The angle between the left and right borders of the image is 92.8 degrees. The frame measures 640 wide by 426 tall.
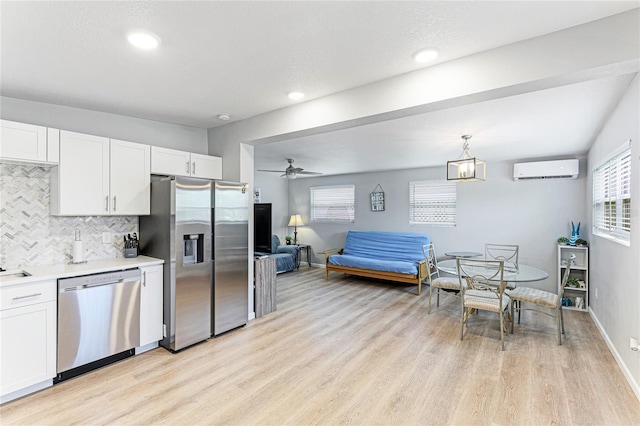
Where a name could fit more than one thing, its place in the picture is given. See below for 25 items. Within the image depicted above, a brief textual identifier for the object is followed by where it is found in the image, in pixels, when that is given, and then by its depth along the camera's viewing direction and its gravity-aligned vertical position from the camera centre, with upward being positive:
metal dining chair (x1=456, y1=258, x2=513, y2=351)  3.29 -0.89
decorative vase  4.64 -0.32
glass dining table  3.41 -0.73
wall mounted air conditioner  4.80 +0.71
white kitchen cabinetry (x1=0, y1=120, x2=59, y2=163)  2.41 +0.55
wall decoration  6.90 +0.28
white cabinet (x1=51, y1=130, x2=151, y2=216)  2.74 +0.32
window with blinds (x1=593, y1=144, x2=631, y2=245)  2.72 +0.17
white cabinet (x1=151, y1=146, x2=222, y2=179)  3.36 +0.55
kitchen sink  2.49 -0.53
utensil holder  3.21 -0.45
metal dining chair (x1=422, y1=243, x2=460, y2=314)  4.12 -0.98
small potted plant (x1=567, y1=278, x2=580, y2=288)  4.51 -1.03
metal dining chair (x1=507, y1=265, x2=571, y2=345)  3.26 -0.96
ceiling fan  5.30 +0.70
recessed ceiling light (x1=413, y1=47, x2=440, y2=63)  2.02 +1.07
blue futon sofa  5.54 -0.92
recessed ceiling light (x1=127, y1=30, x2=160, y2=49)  1.84 +1.07
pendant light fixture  3.47 +0.51
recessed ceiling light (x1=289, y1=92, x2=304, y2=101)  2.79 +1.08
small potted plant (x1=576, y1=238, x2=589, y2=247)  4.53 -0.43
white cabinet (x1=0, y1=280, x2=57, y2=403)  2.18 -0.96
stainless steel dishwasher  2.47 -0.95
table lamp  8.02 -0.25
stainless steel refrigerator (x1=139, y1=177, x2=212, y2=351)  3.01 -0.41
